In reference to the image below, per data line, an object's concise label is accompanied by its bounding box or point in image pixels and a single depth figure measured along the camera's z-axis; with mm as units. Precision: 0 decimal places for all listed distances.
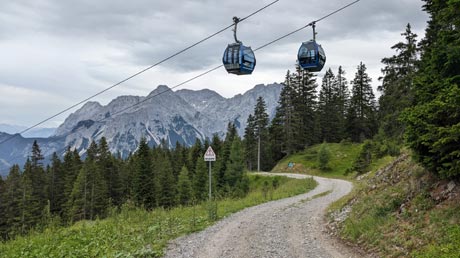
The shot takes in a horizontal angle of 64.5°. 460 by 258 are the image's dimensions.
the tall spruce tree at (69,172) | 63819
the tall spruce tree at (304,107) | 66062
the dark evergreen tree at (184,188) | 54750
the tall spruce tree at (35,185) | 59094
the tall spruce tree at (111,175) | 68250
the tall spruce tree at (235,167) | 48906
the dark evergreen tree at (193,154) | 72625
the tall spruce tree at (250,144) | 73438
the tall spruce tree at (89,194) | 59469
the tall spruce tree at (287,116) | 64062
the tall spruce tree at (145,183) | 54812
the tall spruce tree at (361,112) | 67125
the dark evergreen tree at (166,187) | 58094
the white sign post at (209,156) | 16938
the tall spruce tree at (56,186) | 68125
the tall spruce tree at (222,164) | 55353
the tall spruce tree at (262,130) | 70500
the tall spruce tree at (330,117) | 70188
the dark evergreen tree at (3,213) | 58688
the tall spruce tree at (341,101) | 68856
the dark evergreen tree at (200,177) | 57000
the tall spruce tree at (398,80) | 33031
